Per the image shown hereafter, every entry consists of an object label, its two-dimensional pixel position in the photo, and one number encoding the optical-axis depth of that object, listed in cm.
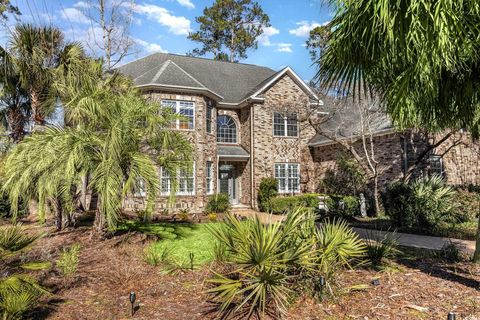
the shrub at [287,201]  1906
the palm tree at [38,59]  1176
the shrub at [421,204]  1154
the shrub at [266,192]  1978
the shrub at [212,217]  1568
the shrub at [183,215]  1563
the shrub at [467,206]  1371
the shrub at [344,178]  1873
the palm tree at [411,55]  423
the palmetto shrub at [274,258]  461
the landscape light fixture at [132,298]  488
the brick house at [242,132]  1853
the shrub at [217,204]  1864
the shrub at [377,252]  676
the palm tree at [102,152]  825
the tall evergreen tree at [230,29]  3941
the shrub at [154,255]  739
